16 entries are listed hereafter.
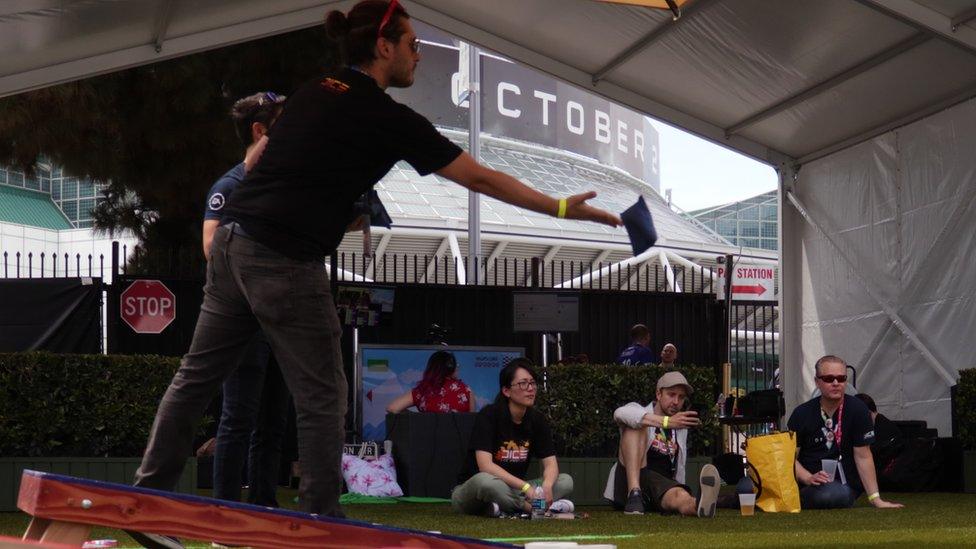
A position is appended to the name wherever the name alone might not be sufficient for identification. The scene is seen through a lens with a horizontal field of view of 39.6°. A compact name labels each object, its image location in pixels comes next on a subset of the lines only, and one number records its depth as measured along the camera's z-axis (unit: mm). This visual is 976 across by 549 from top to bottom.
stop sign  13234
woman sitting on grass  8602
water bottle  8570
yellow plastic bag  8984
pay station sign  17547
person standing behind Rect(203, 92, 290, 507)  5805
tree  14359
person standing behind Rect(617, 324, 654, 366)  14477
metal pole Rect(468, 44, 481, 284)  25641
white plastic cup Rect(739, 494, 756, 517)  8930
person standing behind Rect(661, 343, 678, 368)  14930
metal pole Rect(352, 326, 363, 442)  12828
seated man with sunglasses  9297
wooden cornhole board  3395
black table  10836
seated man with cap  8953
